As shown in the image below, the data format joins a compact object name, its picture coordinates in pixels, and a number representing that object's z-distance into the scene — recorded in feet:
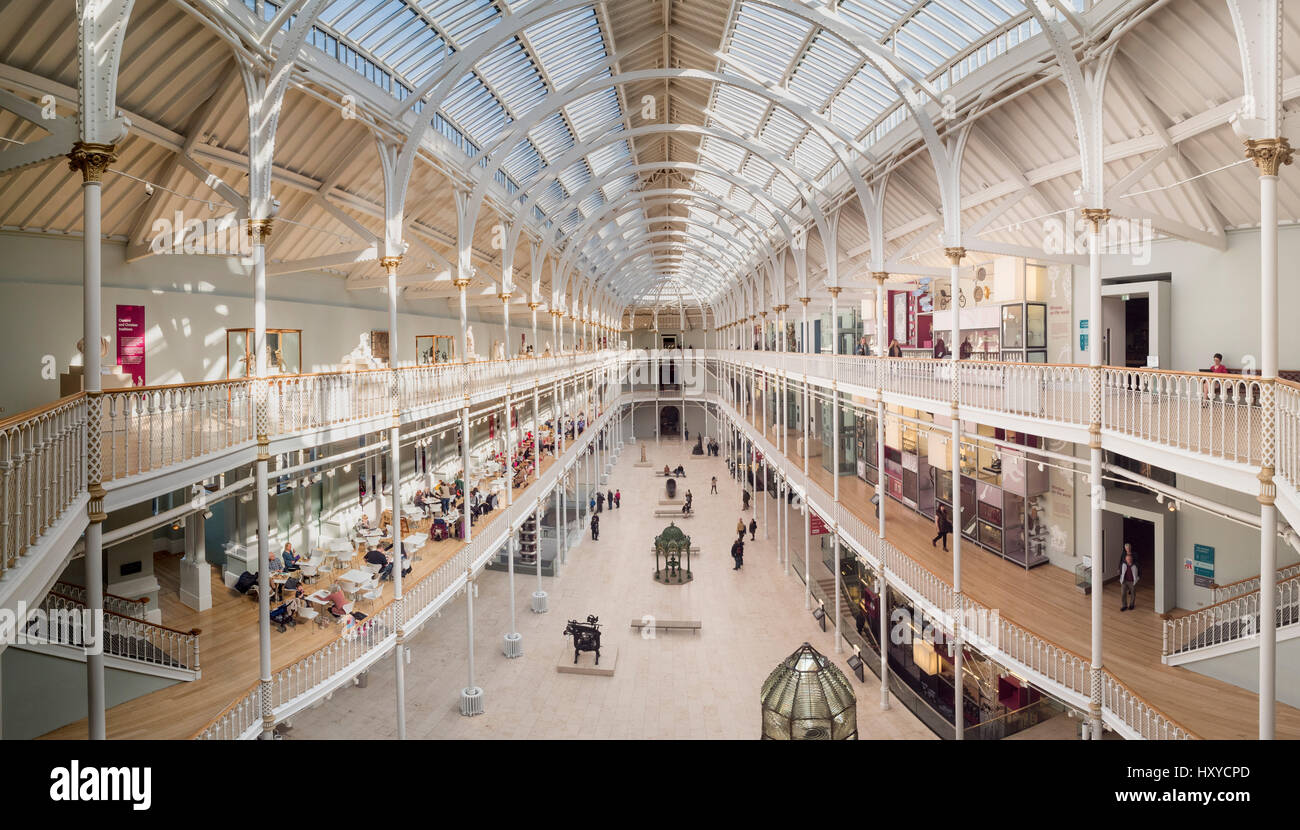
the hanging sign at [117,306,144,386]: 48.01
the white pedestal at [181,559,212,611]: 46.44
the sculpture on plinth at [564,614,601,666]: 62.39
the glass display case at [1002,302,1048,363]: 58.34
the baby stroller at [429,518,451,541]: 65.10
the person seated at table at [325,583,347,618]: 45.75
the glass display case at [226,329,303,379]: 57.62
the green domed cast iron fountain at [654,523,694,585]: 84.89
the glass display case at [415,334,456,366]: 96.91
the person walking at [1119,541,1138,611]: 46.83
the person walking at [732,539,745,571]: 89.86
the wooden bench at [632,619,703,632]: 69.10
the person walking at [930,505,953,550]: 59.52
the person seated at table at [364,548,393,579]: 57.00
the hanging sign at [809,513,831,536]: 89.76
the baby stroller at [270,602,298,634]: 43.62
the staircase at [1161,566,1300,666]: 34.37
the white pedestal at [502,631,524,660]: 64.18
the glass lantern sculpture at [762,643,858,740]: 34.53
